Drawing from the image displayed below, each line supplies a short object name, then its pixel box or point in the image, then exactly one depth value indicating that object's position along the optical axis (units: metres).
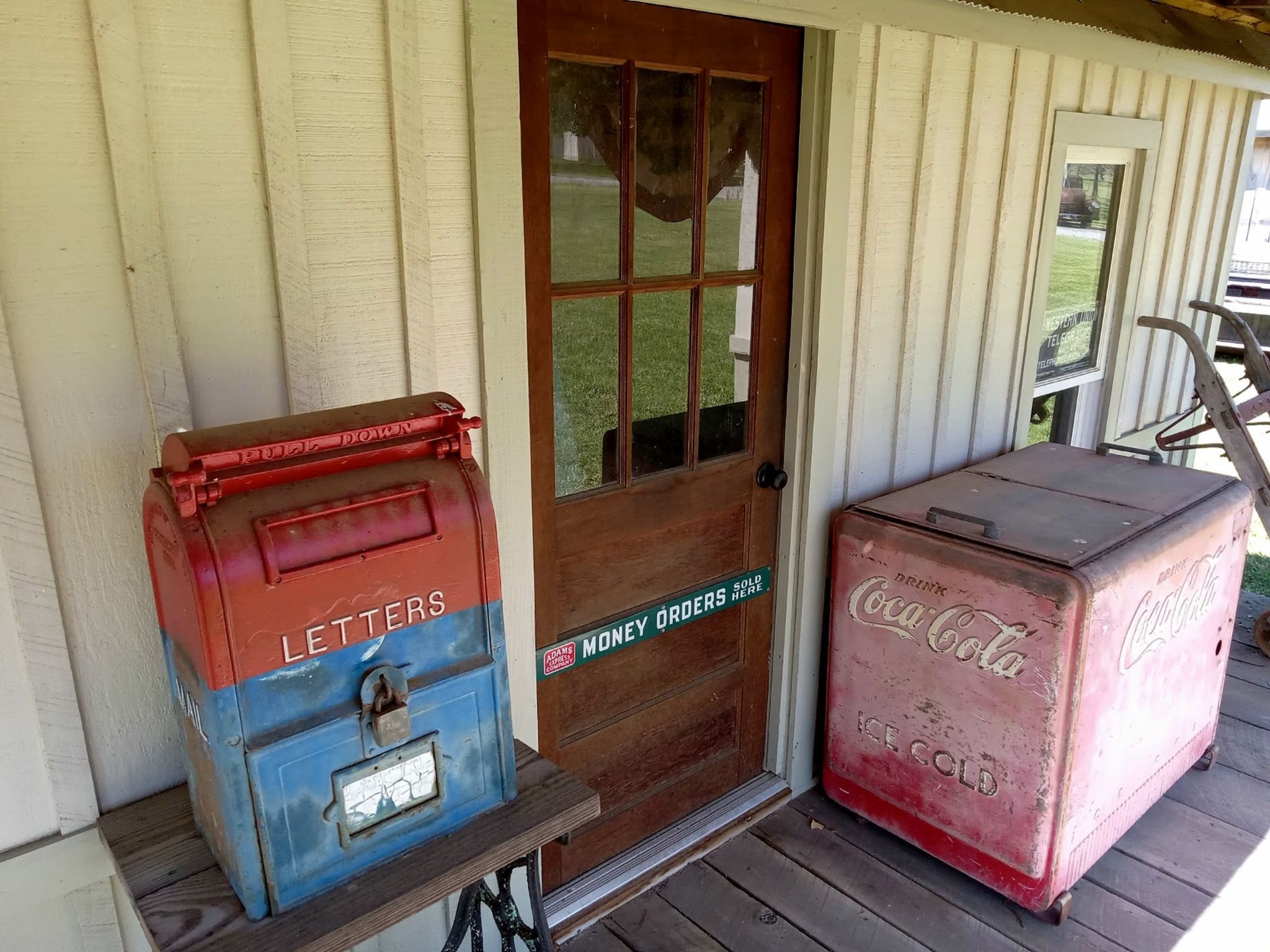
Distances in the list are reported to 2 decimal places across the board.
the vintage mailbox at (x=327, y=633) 1.30
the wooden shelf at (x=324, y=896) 1.38
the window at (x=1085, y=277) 3.60
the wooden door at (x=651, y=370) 2.13
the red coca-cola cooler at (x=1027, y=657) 2.45
